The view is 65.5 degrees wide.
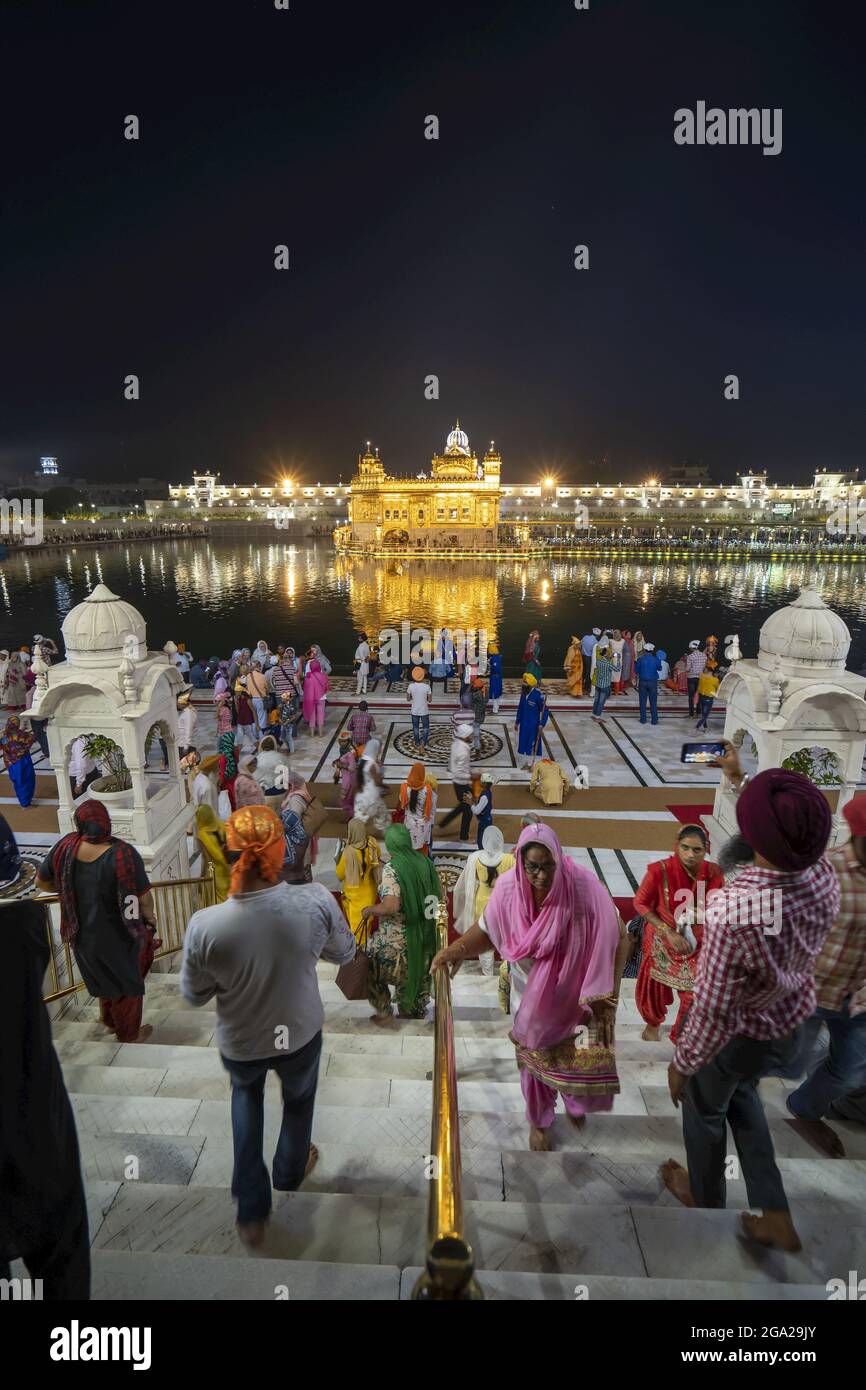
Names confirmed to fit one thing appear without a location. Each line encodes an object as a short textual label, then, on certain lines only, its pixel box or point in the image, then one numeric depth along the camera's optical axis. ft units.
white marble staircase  6.41
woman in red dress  11.81
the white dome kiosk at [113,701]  20.11
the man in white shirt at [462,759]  27.02
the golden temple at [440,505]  226.17
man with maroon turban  6.68
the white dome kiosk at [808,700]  19.57
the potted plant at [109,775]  21.18
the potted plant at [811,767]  20.15
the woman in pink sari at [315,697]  38.04
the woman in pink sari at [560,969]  8.57
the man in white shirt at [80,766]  28.14
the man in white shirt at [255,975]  7.35
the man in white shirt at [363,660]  47.40
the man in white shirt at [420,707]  35.65
